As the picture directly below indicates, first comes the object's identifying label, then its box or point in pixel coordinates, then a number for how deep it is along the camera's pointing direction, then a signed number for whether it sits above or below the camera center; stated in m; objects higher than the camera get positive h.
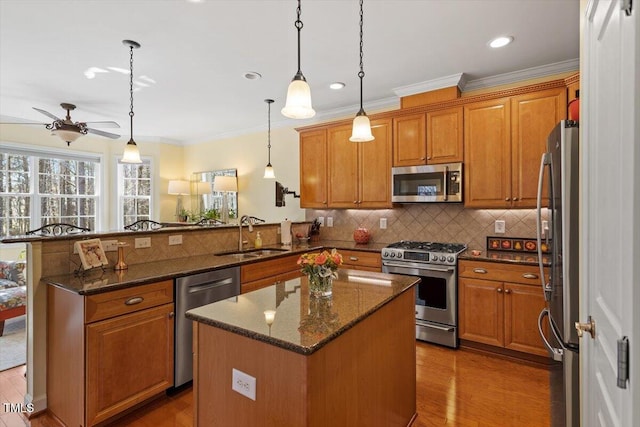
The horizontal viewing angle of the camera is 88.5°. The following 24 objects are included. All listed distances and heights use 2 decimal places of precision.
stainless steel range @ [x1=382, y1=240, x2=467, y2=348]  3.21 -0.73
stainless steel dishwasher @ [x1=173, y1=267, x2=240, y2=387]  2.43 -0.70
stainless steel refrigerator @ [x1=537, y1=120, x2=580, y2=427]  1.59 -0.28
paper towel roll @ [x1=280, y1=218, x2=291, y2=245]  4.22 -0.26
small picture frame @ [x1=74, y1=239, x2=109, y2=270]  2.32 -0.30
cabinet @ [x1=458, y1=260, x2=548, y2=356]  2.85 -0.84
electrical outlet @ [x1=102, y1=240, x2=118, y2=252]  2.56 -0.26
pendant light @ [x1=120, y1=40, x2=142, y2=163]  3.43 +0.62
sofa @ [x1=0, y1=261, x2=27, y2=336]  3.48 -0.88
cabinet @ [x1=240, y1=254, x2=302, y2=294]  2.99 -0.59
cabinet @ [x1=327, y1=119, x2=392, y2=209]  3.94 +0.55
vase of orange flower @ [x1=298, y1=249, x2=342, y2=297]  1.65 -0.29
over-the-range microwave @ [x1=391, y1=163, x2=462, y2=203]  3.48 +0.33
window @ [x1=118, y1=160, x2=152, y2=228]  6.53 +0.41
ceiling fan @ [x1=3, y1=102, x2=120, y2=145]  3.83 +1.00
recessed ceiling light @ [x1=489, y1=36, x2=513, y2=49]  2.77 +1.47
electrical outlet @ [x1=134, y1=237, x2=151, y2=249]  2.77 -0.26
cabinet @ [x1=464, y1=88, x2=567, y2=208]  3.04 +0.67
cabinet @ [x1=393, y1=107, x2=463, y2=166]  3.49 +0.83
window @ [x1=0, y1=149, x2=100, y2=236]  5.26 +0.39
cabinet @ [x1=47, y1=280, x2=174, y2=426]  1.98 -0.89
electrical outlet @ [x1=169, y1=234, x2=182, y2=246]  3.04 -0.25
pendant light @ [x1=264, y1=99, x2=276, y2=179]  4.49 +0.64
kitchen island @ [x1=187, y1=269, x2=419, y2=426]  1.20 -0.60
